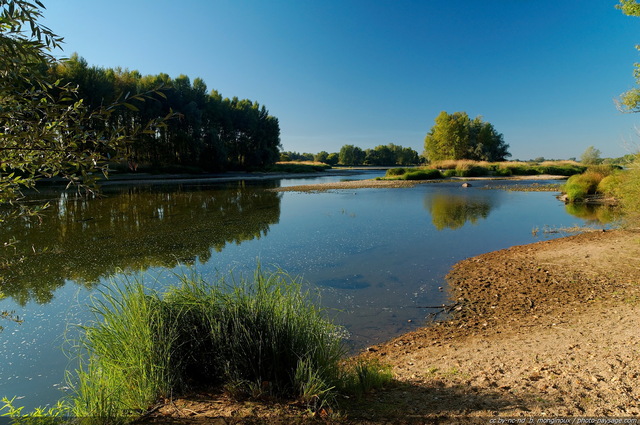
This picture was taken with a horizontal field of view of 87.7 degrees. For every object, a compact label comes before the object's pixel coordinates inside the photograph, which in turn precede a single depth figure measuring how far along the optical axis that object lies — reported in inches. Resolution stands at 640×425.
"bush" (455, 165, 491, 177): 2027.2
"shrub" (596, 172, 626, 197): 746.2
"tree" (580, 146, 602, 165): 1798.5
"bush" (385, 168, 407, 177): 1996.4
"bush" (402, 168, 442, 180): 1820.9
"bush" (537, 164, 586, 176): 1982.0
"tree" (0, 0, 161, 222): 72.9
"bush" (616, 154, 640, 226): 352.8
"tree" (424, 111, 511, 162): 2614.7
